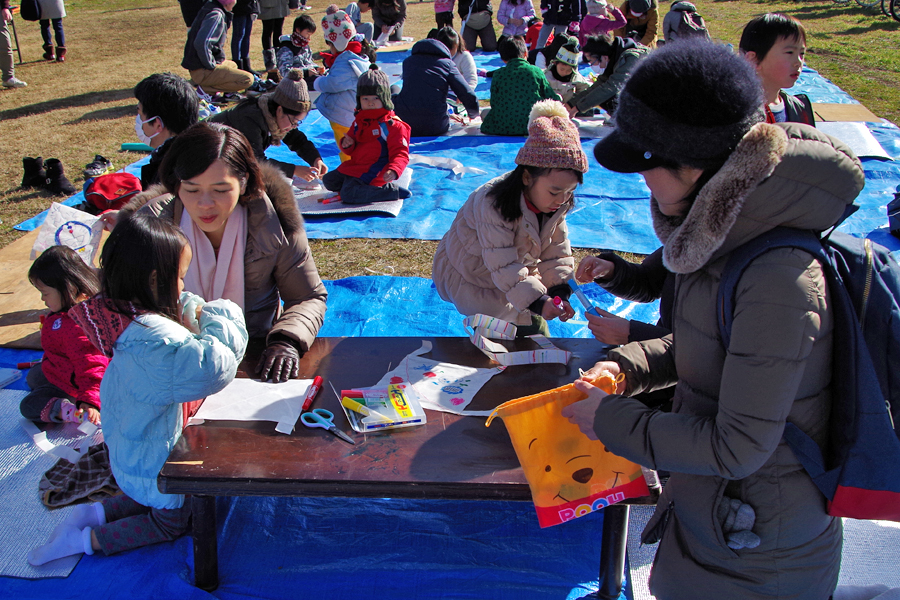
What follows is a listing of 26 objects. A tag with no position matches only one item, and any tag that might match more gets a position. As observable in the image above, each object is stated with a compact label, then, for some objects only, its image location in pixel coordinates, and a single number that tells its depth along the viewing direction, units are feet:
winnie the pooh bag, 5.53
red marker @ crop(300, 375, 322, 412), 6.57
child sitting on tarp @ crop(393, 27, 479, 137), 22.52
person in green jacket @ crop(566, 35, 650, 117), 23.43
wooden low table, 5.63
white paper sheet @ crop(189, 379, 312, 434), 6.40
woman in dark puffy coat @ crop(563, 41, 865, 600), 3.93
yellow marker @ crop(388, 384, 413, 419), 6.46
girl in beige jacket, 8.28
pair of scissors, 6.22
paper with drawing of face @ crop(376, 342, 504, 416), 6.72
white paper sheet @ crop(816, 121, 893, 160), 19.38
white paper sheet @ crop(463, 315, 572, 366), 7.39
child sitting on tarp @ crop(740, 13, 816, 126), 10.05
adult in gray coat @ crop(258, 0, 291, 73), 34.30
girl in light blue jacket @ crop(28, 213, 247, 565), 5.84
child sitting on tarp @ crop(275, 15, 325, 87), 28.30
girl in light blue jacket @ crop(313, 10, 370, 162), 21.07
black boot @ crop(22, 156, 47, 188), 18.30
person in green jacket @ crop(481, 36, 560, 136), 22.38
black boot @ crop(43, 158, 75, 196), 18.11
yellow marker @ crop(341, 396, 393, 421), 6.41
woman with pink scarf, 7.50
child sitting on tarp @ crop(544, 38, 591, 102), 24.85
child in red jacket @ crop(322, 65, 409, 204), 17.44
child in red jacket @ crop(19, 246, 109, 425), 8.92
